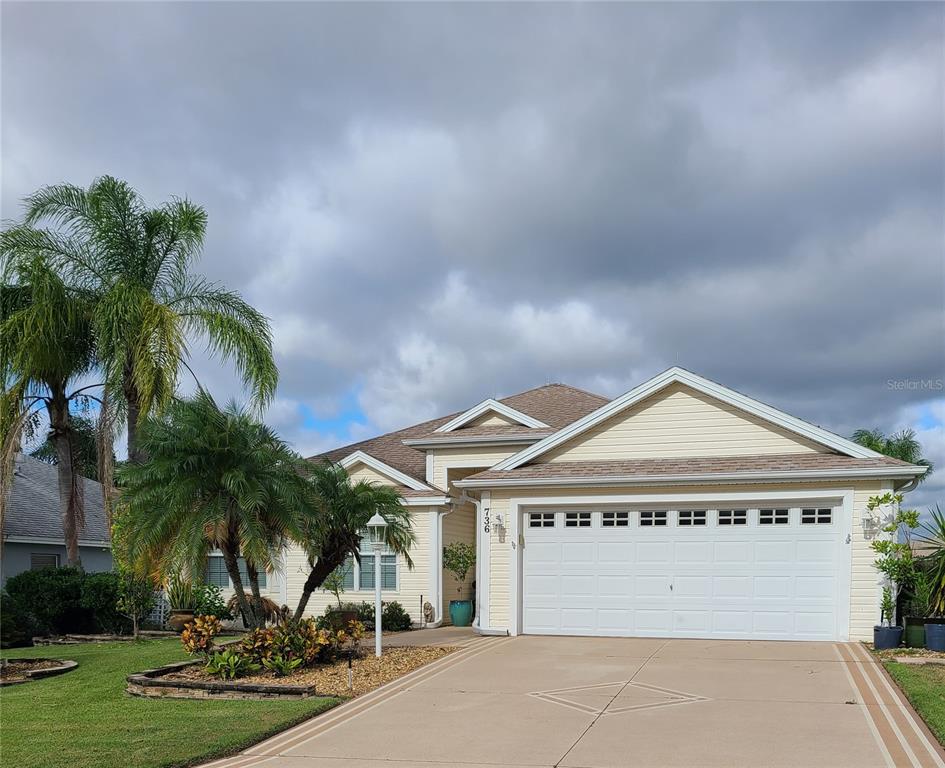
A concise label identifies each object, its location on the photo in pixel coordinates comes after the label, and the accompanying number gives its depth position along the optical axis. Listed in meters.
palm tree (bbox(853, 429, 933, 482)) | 31.38
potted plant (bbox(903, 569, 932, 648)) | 14.96
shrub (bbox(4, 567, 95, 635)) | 20.81
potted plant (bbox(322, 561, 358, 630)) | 20.00
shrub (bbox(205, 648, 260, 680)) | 13.21
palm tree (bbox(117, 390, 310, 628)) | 13.40
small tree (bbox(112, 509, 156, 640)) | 20.25
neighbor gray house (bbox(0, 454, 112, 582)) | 24.05
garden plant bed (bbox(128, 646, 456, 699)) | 12.23
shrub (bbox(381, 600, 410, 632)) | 20.53
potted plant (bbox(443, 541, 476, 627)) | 21.70
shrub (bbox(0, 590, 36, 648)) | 19.55
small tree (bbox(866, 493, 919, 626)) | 15.34
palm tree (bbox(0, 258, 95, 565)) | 19.50
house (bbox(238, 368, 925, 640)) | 16.28
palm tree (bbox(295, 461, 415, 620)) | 15.43
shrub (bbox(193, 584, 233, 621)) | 21.89
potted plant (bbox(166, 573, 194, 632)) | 21.48
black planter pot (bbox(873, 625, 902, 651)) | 14.88
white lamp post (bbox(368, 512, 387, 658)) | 14.80
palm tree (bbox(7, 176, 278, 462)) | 19.17
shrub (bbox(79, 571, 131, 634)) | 20.84
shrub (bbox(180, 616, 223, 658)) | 13.97
